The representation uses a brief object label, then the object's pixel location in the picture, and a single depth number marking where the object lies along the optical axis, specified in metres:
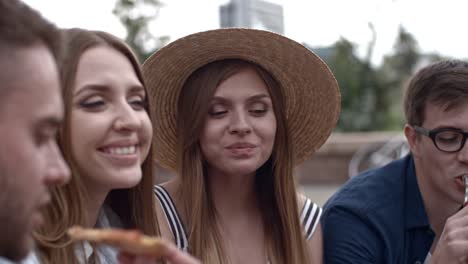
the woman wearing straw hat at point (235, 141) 3.14
